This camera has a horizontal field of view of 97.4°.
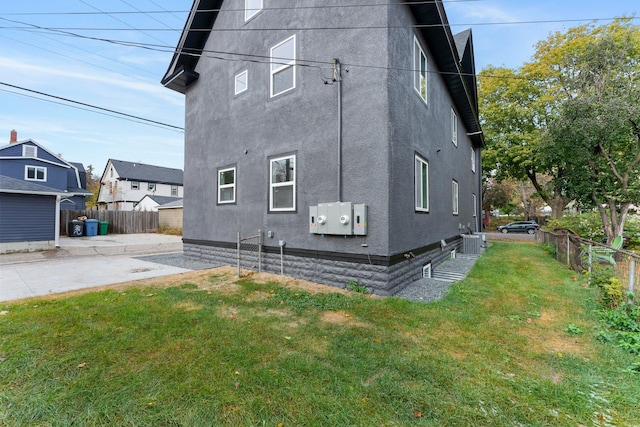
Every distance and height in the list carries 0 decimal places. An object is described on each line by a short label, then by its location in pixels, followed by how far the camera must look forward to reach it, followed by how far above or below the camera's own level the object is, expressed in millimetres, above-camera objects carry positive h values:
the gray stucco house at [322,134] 5359 +1958
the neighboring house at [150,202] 28930 +1635
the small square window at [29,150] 21625 +5182
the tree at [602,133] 9664 +2998
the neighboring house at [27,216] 10781 +40
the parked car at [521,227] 27564 -1039
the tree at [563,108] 10016 +5333
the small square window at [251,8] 7524 +5705
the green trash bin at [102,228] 19059 -752
